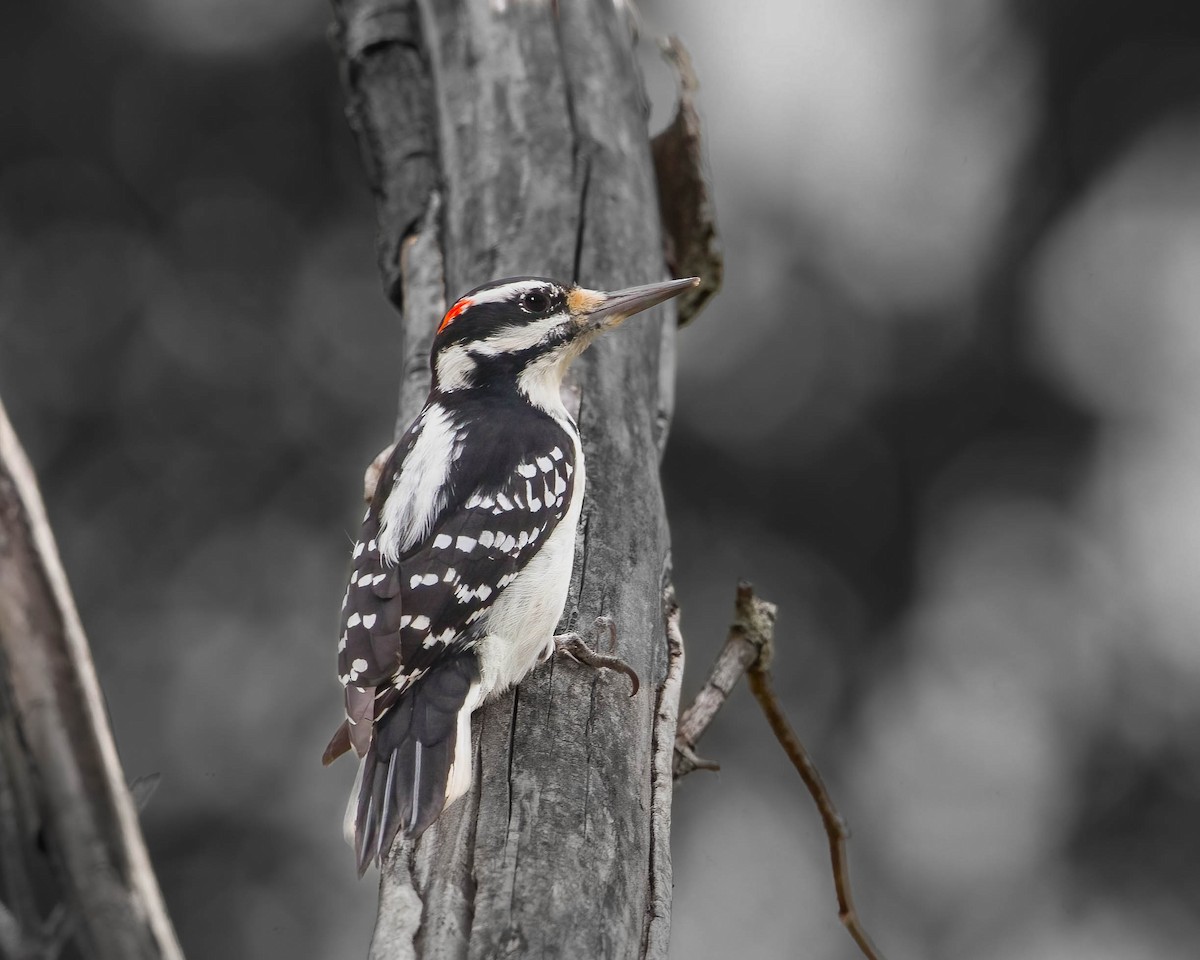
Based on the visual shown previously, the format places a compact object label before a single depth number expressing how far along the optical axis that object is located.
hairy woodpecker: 4.97
